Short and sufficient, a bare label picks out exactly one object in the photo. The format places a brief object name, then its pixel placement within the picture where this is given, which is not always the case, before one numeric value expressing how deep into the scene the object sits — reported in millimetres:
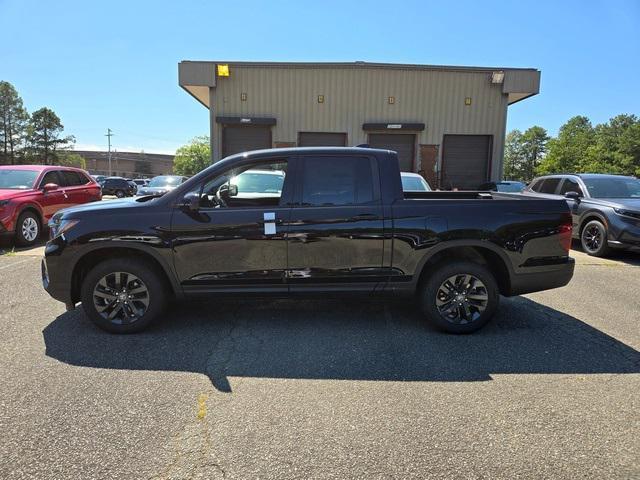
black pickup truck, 4266
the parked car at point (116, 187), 38331
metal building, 17203
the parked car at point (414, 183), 8758
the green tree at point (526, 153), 124938
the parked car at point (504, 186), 14967
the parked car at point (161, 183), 16156
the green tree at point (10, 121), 71375
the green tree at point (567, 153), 85750
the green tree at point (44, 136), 75000
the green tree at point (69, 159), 79250
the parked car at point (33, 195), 9031
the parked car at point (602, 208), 8305
